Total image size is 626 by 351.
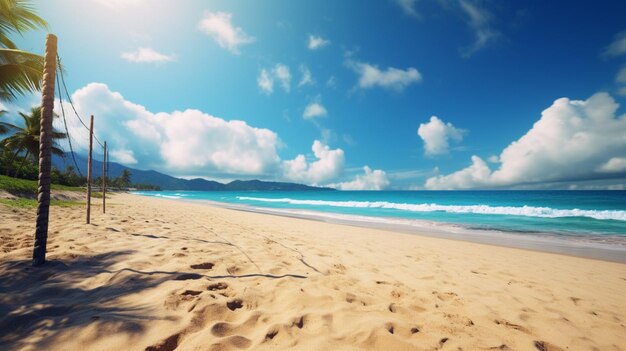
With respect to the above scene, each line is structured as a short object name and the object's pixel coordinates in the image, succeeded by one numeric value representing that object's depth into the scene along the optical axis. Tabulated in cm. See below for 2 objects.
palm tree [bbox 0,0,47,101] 763
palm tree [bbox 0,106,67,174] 3009
